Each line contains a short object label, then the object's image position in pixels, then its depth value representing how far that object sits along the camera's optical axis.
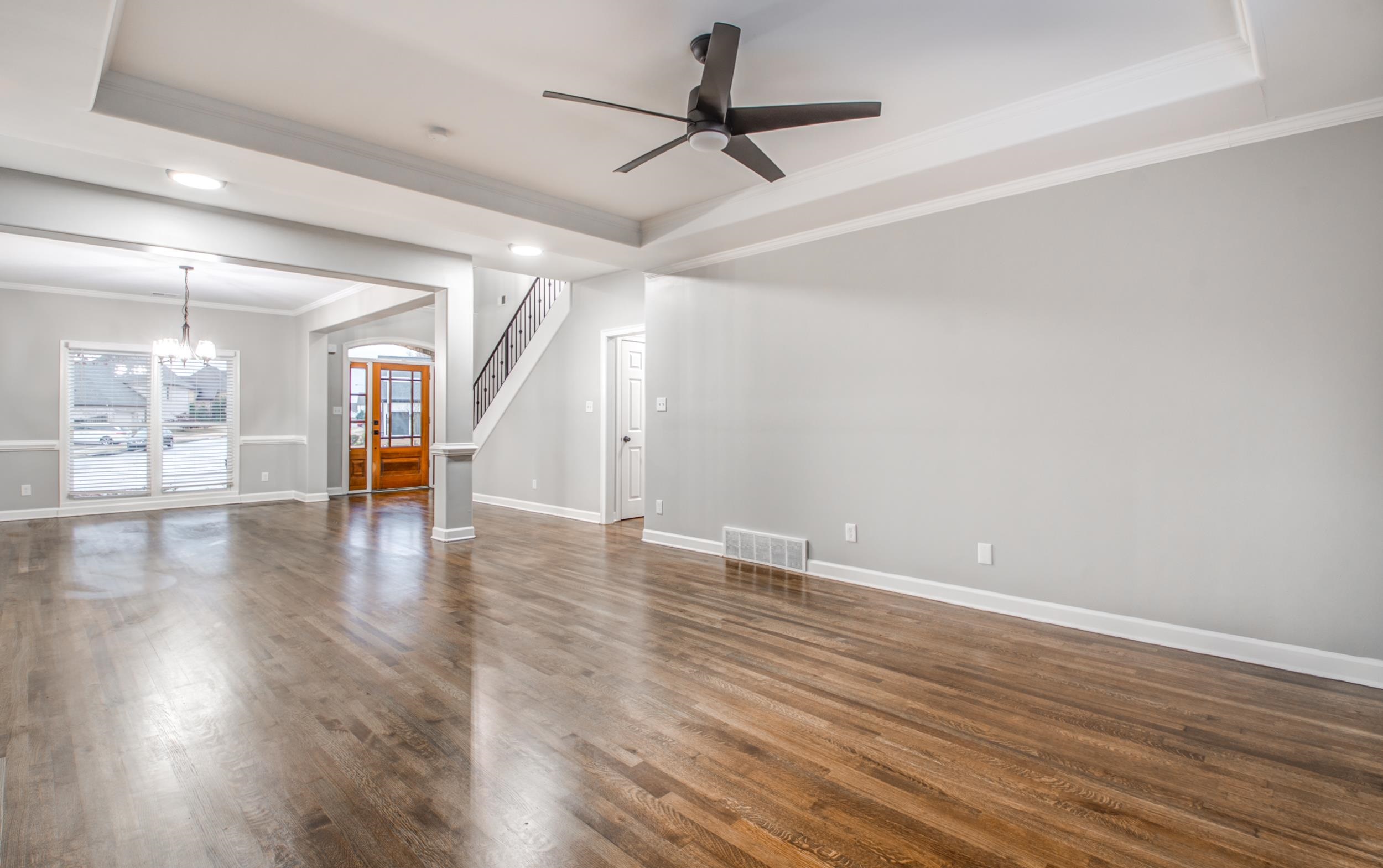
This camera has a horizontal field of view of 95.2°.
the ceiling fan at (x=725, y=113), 2.58
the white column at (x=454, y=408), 5.98
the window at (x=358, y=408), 9.98
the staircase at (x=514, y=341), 8.73
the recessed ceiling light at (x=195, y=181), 3.82
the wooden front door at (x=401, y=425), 10.25
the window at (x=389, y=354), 10.15
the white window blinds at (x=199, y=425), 8.25
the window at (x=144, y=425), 7.63
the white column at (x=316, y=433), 8.99
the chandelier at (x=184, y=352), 7.41
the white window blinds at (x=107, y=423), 7.59
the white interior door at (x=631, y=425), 7.09
